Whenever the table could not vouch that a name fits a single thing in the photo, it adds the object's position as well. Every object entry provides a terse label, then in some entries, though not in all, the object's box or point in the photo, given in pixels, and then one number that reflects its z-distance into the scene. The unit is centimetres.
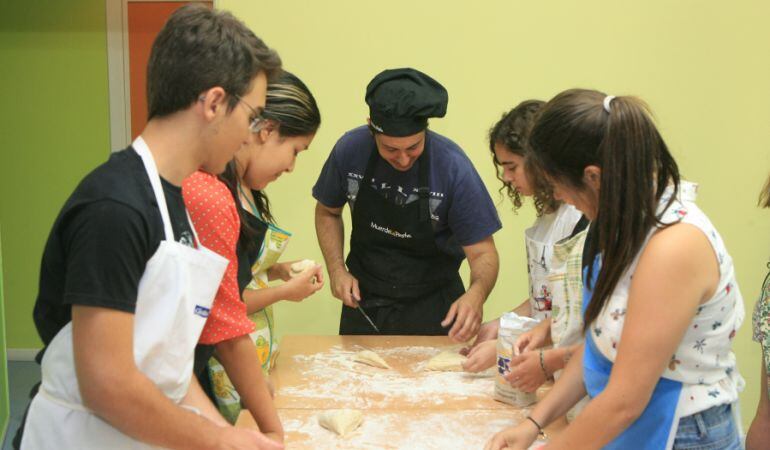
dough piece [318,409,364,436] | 174
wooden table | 174
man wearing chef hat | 251
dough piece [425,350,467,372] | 221
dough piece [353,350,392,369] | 222
